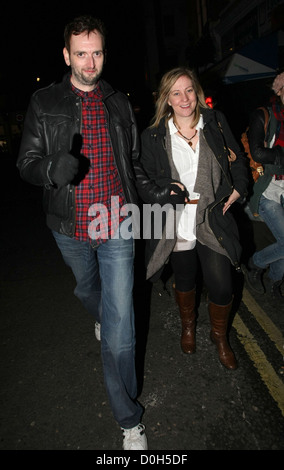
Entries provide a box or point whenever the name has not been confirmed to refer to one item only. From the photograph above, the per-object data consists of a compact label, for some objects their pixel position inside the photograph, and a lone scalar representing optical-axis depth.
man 2.07
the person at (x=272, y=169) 3.23
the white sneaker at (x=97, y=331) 3.23
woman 2.50
